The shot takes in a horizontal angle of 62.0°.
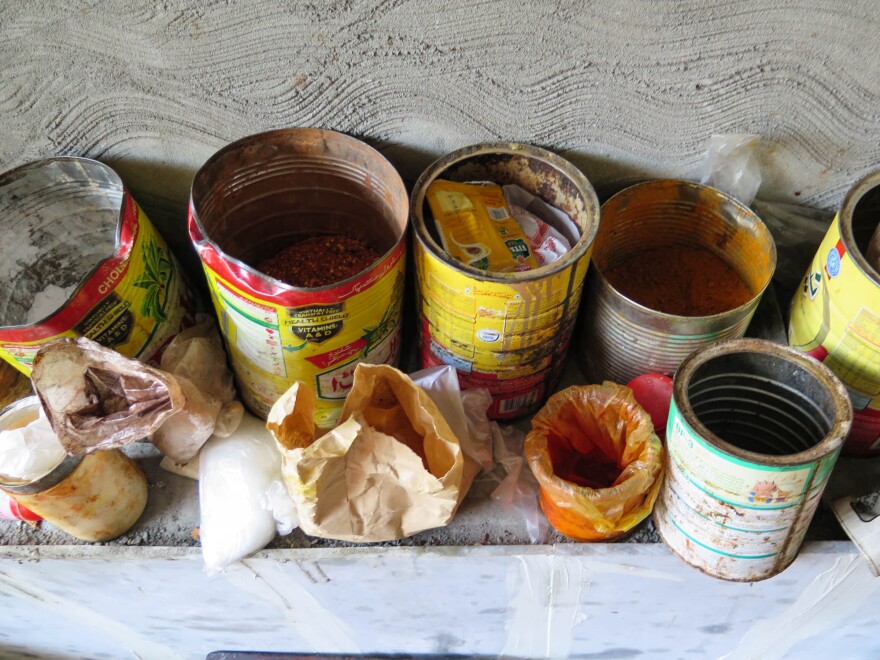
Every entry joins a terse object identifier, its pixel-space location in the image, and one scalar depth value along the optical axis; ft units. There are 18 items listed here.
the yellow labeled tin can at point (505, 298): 3.78
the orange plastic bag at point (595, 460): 3.78
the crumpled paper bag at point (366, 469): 3.68
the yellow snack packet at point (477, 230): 4.10
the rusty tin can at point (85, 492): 3.76
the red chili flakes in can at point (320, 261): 4.60
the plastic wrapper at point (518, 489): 4.20
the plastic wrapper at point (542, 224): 4.29
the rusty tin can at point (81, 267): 3.91
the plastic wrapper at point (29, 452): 3.81
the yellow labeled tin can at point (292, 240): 3.73
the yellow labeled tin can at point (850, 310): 3.71
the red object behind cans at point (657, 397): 4.27
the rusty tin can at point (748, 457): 3.26
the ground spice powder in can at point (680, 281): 4.66
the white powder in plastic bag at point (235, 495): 4.06
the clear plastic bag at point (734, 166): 4.27
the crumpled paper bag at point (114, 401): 3.73
